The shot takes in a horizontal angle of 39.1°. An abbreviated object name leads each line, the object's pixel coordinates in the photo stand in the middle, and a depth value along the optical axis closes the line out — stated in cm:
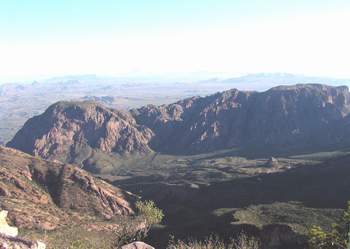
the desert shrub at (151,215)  14238
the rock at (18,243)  3969
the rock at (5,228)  4579
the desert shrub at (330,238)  6322
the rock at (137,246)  6106
